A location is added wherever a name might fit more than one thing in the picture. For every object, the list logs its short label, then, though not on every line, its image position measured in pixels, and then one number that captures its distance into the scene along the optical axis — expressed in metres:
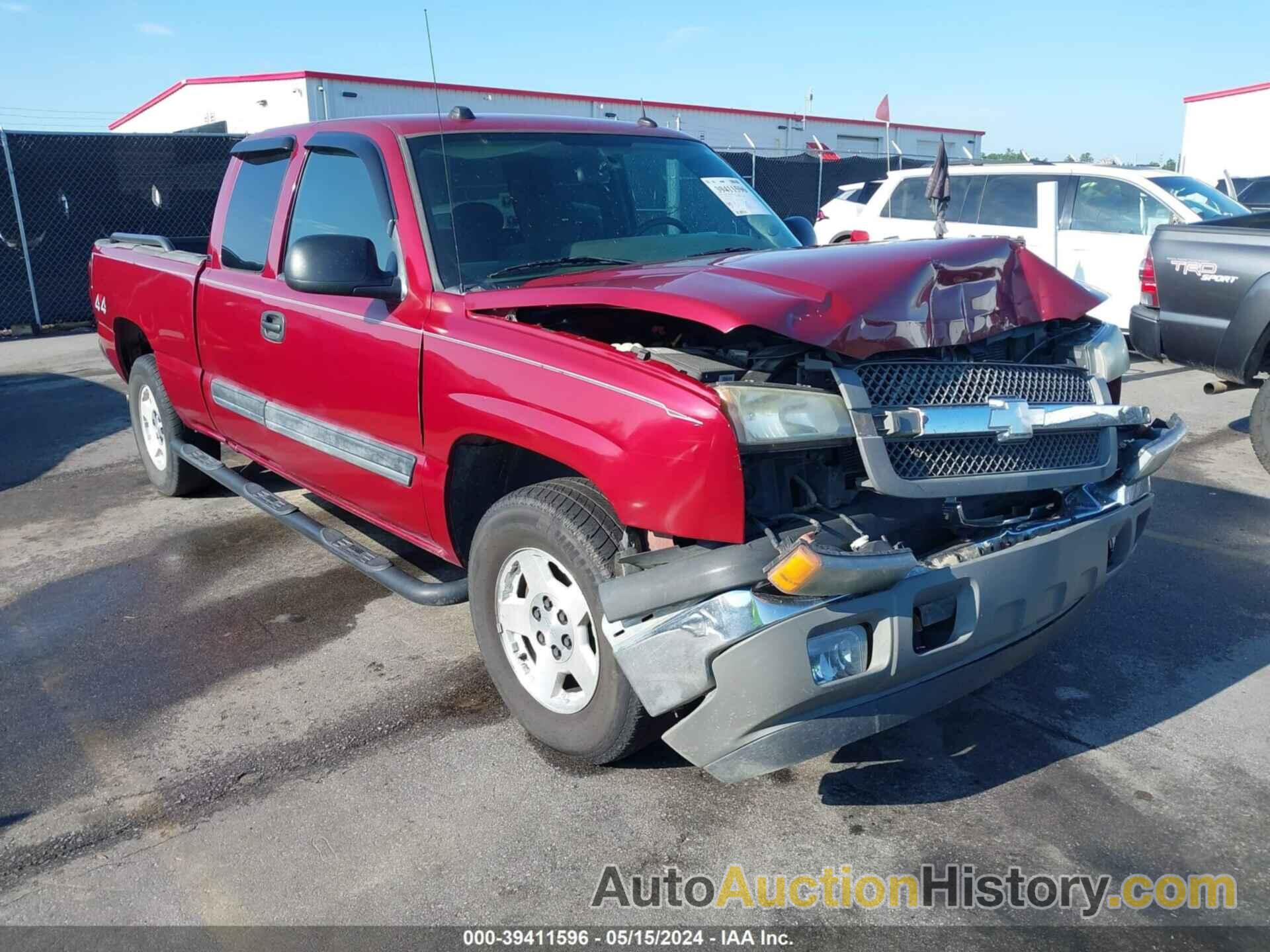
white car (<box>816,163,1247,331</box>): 10.06
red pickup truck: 2.61
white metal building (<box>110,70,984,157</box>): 22.14
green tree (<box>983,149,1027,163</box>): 37.73
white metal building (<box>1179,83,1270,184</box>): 27.06
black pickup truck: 6.49
